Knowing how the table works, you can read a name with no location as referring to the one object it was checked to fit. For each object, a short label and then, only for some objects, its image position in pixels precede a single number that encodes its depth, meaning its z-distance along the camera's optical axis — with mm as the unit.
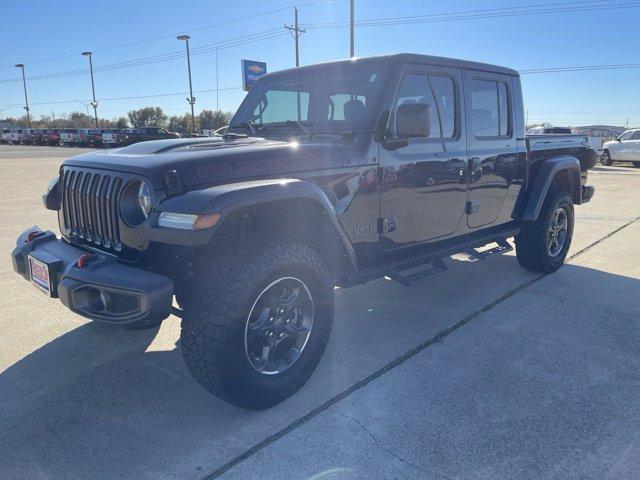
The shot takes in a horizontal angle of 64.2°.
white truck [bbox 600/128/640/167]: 21578
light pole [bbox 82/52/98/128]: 59369
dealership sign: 28328
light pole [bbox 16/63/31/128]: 71188
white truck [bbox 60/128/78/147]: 44550
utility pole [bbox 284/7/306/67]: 33906
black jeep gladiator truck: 2504
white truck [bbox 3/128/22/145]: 50416
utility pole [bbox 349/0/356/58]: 23047
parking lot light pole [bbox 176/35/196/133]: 45119
